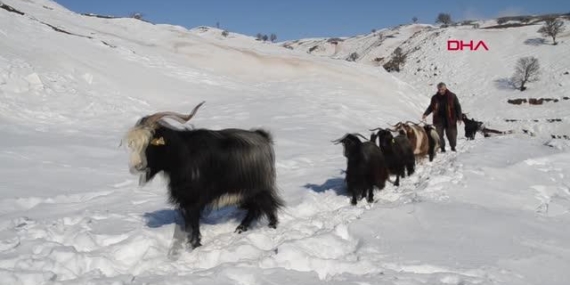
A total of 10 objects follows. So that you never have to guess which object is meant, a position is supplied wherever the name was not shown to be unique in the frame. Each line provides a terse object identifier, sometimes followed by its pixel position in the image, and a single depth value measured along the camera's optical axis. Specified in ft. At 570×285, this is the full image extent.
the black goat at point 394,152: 27.22
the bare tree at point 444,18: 262.26
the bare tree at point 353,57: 206.96
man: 38.50
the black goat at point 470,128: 57.26
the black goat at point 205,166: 15.40
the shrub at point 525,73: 129.39
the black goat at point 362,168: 22.72
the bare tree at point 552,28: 153.07
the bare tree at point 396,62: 170.68
